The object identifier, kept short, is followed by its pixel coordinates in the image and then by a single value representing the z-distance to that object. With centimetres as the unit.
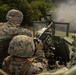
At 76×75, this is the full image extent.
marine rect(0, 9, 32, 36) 294
